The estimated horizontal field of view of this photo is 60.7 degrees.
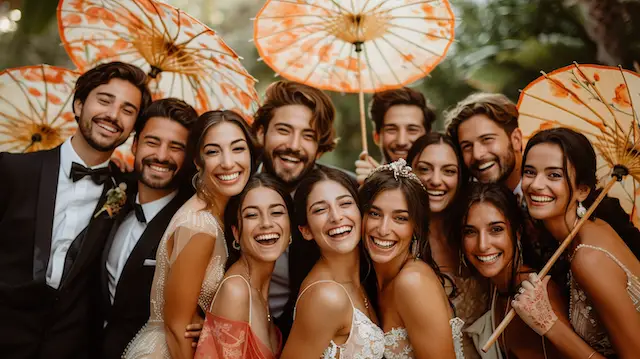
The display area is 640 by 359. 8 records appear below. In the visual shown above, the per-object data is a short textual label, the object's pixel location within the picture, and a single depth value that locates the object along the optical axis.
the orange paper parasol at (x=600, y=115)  3.55
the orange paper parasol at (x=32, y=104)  4.64
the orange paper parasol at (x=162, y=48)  4.17
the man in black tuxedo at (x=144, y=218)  3.93
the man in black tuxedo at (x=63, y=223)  3.96
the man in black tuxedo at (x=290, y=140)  4.20
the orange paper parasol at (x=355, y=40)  4.47
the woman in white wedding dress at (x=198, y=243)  3.47
